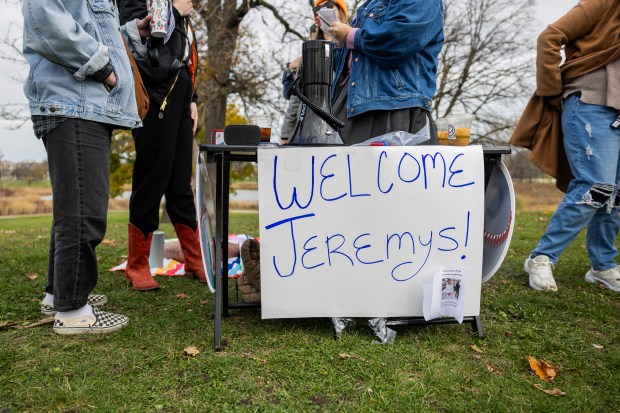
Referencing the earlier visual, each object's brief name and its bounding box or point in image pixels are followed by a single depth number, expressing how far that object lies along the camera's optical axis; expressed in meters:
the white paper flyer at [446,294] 2.10
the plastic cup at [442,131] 2.26
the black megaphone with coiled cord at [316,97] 2.10
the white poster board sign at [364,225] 2.04
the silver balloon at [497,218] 2.15
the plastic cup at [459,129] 2.21
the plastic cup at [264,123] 2.25
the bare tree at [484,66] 15.88
